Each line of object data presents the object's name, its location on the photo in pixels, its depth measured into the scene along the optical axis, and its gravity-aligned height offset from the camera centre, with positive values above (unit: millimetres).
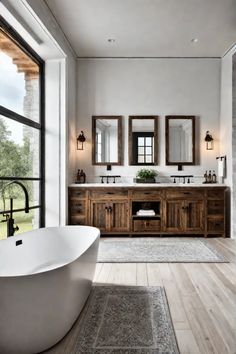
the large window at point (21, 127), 3463 +649
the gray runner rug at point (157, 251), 3559 -1019
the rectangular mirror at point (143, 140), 5395 +651
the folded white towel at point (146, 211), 4859 -588
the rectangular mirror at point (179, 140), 5379 +648
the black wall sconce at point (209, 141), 5305 +624
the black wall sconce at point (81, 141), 5281 +623
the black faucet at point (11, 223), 2533 -413
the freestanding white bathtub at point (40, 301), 1507 -721
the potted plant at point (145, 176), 5148 -12
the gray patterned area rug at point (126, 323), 1722 -1001
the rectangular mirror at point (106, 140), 5402 +650
